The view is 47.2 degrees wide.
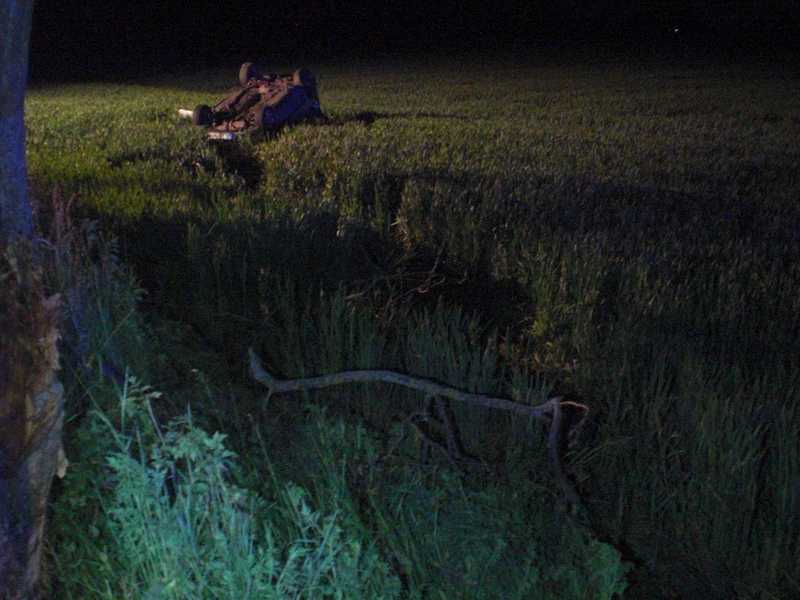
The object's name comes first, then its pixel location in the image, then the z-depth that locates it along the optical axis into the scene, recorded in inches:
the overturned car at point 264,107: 453.4
